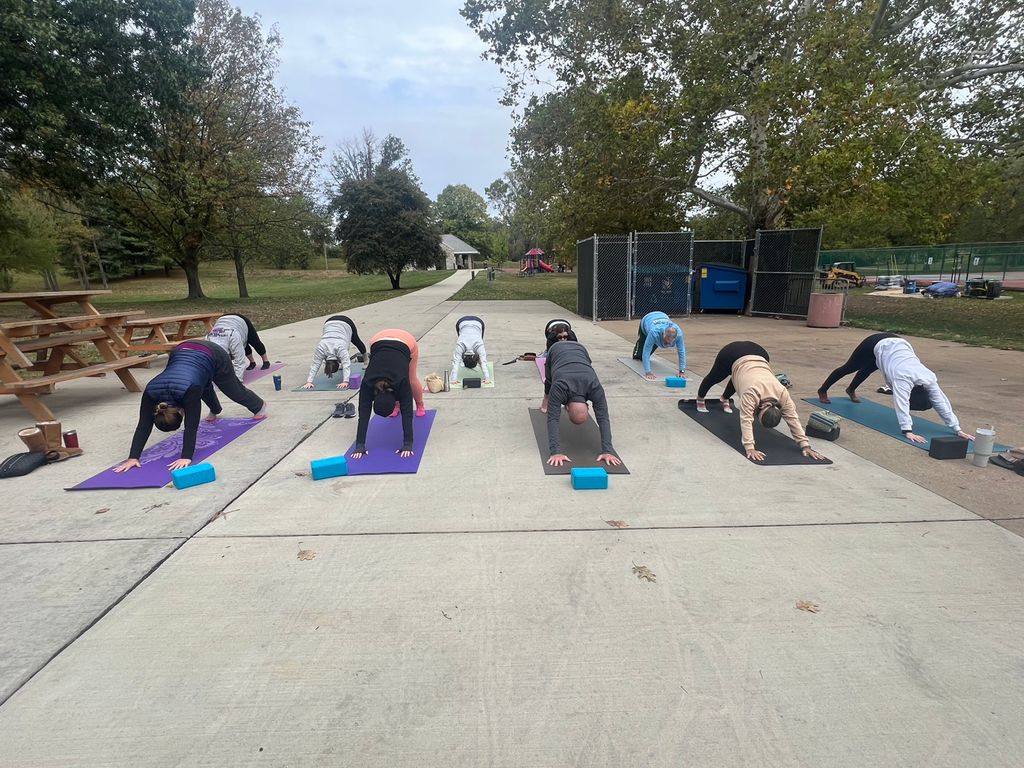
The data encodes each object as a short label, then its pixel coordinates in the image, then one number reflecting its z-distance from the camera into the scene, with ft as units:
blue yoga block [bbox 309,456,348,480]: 13.94
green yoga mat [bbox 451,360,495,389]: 24.07
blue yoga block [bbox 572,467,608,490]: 13.11
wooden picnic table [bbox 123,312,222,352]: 26.37
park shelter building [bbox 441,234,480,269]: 266.16
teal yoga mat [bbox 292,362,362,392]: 23.97
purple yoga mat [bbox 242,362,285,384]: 26.45
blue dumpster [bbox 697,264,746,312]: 56.54
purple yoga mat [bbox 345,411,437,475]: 14.57
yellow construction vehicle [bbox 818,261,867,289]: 60.89
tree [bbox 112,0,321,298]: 72.43
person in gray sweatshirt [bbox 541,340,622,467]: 14.69
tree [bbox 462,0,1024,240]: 40.16
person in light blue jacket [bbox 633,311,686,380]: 22.98
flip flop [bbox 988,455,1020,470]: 14.08
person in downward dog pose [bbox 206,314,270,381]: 23.75
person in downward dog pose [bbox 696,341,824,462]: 14.58
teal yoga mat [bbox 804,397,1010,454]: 17.16
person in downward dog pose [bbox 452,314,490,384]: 22.13
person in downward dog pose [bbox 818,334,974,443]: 16.08
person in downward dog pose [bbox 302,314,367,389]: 22.78
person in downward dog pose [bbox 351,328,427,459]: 14.93
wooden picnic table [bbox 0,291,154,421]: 18.10
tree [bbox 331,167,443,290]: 108.37
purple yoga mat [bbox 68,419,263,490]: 13.67
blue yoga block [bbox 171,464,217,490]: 13.28
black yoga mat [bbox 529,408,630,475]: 14.49
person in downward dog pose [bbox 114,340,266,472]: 14.03
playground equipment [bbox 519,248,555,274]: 210.38
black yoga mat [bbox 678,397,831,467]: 15.25
